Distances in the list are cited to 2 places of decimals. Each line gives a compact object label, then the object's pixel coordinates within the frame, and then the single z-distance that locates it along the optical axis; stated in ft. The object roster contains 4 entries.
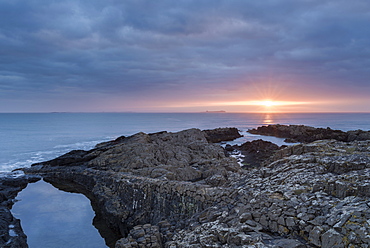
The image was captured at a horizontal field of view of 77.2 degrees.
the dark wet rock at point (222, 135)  224.78
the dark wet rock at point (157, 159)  86.58
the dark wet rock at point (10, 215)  47.21
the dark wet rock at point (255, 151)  127.44
